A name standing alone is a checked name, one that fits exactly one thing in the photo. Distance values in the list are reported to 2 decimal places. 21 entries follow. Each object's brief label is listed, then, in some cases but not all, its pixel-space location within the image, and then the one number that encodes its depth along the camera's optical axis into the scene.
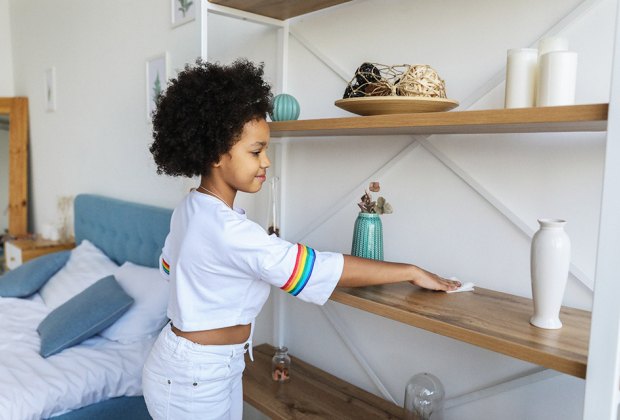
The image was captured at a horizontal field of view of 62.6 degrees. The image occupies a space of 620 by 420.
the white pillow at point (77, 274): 2.69
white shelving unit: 0.83
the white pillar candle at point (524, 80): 1.08
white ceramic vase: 1.00
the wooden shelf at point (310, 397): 1.58
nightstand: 3.74
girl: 1.21
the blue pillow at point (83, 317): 2.14
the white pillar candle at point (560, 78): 0.99
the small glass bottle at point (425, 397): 1.44
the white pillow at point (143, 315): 2.25
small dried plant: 1.48
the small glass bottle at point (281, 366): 1.80
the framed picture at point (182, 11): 2.46
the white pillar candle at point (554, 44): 1.04
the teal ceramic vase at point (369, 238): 1.48
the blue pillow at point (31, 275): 2.84
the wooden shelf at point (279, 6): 1.72
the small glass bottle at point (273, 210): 1.85
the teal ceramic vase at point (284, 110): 1.67
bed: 1.84
